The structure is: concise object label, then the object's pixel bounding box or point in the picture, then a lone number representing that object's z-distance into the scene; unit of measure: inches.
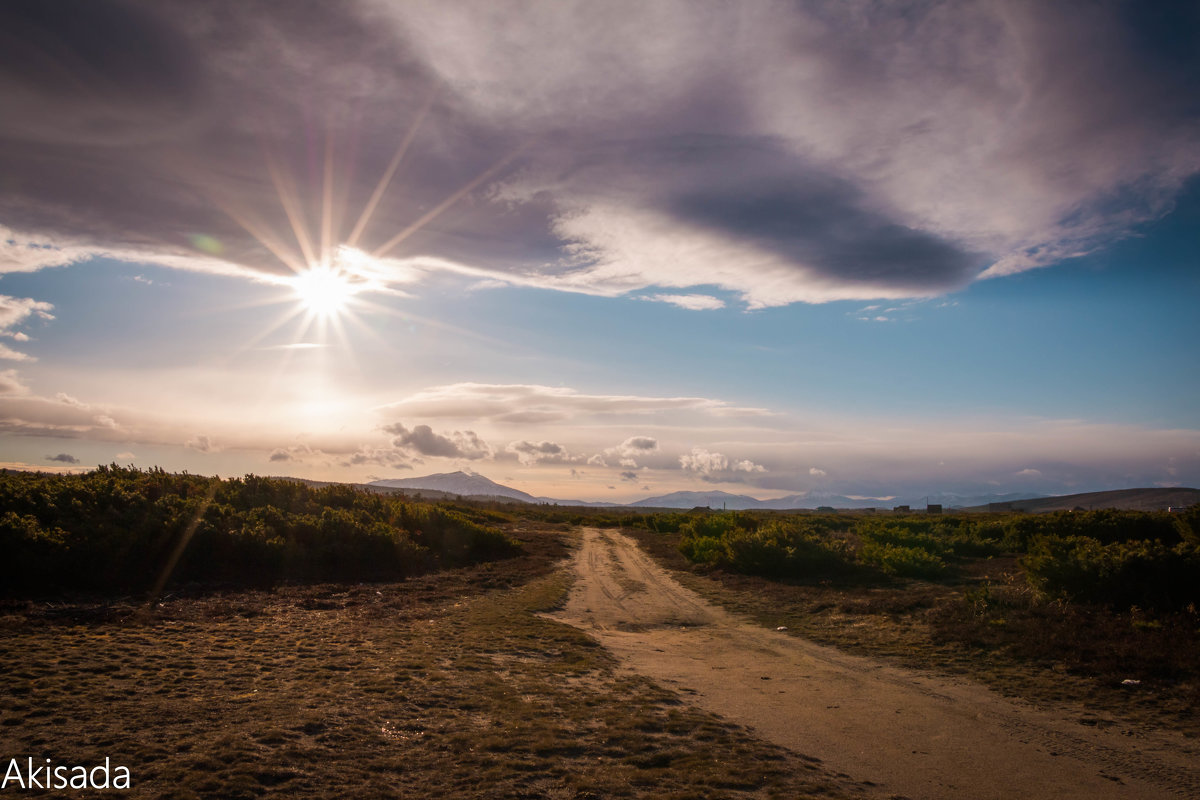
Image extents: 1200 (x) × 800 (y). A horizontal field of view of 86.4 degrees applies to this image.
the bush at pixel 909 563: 780.0
